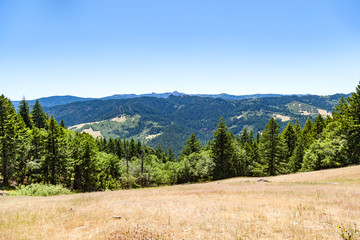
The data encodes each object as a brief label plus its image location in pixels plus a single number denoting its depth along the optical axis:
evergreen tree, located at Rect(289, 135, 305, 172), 55.77
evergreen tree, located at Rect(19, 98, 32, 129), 65.63
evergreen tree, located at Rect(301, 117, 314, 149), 58.69
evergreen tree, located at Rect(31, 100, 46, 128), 74.06
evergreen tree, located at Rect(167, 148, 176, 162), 123.69
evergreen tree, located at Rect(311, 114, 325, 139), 58.31
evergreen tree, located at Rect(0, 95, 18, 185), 35.64
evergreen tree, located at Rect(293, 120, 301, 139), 69.47
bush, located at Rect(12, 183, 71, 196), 26.65
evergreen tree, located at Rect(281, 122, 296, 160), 62.52
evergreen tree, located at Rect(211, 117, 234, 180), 48.94
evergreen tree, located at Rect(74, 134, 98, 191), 45.34
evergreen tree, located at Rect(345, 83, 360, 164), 35.74
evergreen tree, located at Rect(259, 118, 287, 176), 49.34
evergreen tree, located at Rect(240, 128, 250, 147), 90.59
